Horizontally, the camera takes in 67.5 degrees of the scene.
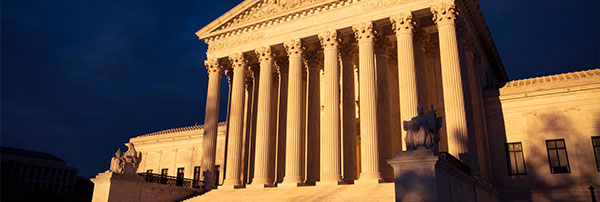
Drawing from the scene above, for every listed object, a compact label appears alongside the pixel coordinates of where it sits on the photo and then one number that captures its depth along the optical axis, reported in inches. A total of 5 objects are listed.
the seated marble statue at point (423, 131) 672.4
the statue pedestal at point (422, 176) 627.2
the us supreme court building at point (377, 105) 1119.5
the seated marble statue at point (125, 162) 1206.3
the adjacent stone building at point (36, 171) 3357.5
